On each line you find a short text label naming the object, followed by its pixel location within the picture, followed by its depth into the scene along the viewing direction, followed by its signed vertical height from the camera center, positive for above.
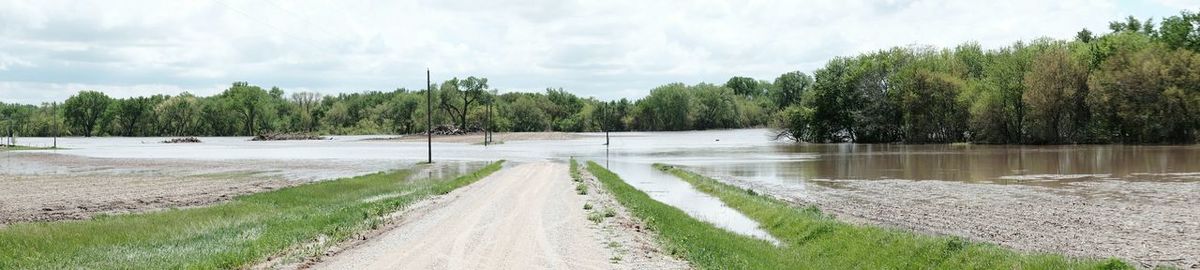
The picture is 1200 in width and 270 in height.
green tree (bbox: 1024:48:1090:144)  84.69 +2.66
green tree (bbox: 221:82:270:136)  194.75 +6.64
